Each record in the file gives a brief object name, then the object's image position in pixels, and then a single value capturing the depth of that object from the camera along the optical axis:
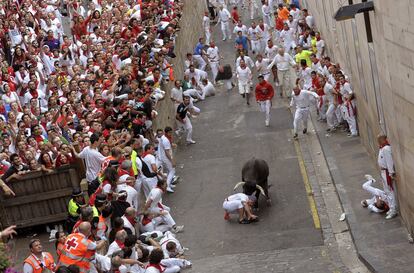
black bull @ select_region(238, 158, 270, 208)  20.44
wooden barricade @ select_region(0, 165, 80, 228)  20.30
